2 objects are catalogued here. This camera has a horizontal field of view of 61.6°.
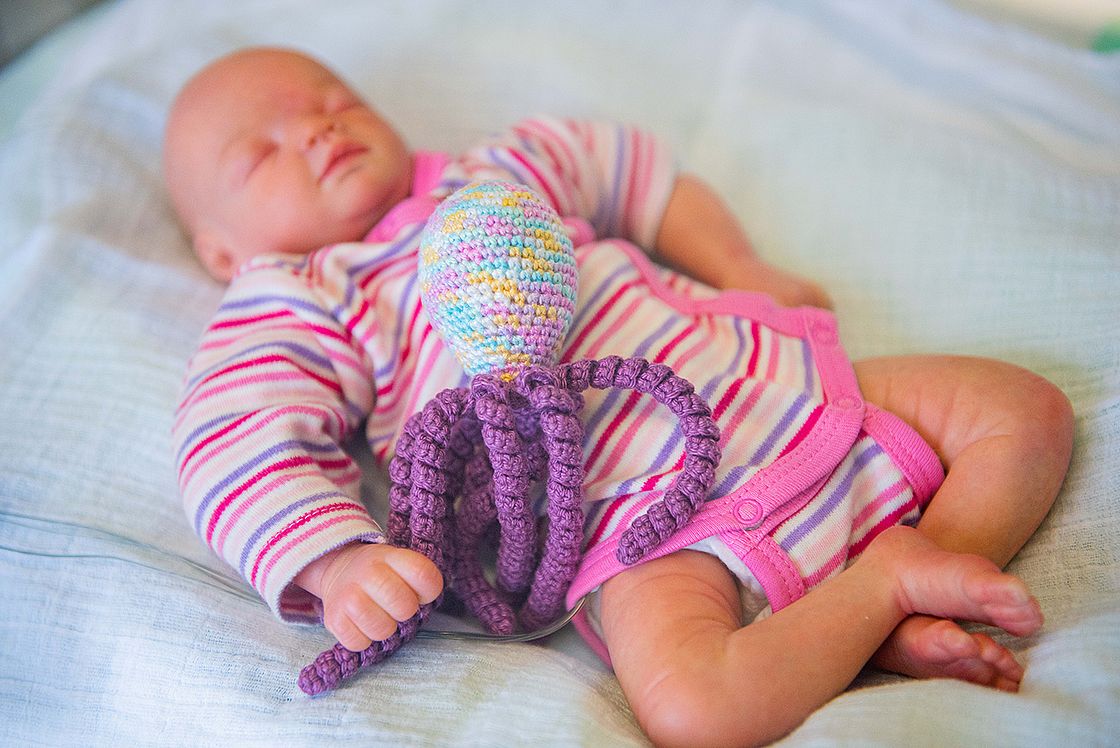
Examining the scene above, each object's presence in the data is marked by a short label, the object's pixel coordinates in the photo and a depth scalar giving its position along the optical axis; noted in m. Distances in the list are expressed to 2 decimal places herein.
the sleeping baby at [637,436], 0.78
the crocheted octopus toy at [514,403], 0.81
